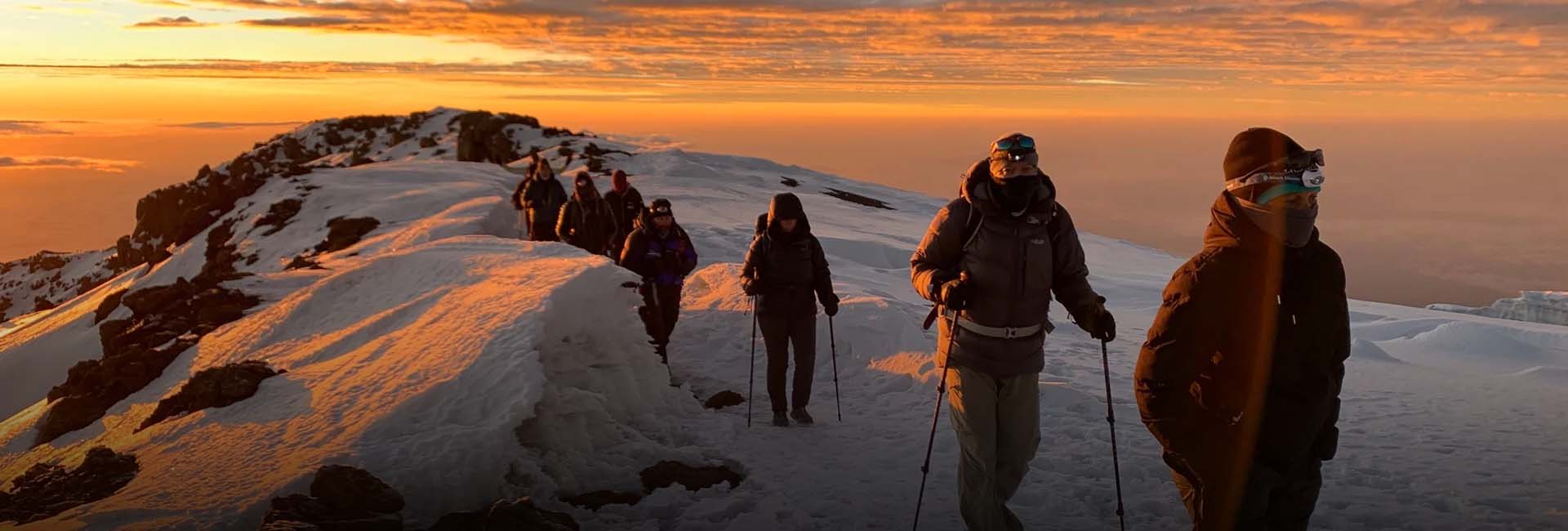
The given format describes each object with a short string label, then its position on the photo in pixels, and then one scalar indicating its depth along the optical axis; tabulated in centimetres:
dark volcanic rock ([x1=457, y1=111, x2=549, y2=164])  6406
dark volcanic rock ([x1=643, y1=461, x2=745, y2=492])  716
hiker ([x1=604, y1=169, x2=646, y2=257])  1409
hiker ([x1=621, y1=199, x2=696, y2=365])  1012
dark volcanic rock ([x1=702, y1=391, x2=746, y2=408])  977
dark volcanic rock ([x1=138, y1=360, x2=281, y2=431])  866
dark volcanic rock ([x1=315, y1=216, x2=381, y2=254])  2416
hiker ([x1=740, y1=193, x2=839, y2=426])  831
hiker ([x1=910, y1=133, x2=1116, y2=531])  507
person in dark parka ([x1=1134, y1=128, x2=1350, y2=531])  359
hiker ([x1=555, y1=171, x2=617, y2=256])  1401
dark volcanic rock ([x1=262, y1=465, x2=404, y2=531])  575
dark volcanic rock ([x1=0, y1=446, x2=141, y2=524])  657
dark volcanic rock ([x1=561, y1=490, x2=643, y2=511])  672
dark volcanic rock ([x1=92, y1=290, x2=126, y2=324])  2084
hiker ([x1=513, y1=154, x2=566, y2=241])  1675
